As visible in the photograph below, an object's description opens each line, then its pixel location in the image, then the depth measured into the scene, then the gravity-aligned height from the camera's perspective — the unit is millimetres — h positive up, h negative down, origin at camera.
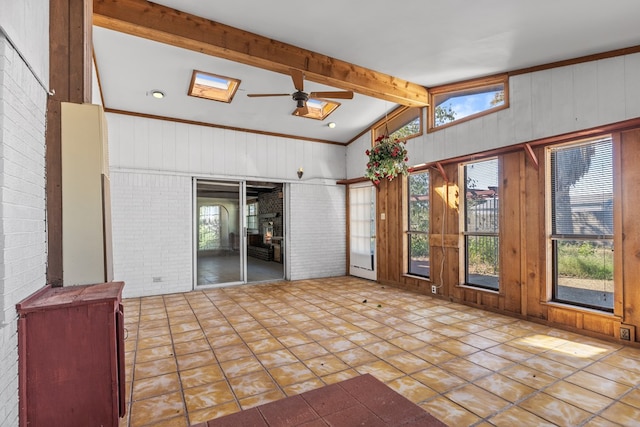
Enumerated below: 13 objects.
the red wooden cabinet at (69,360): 1643 -760
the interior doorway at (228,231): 6418 -335
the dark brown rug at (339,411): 1820 -1184
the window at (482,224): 4562 -139
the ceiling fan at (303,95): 3889 +1538
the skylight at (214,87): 4769 +2015
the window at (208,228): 6602 -247
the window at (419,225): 5613 -186
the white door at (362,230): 6855 -338
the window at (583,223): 3488 -107
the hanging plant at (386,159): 4613 +818
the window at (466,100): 4414 +1710
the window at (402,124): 5664 +1733
